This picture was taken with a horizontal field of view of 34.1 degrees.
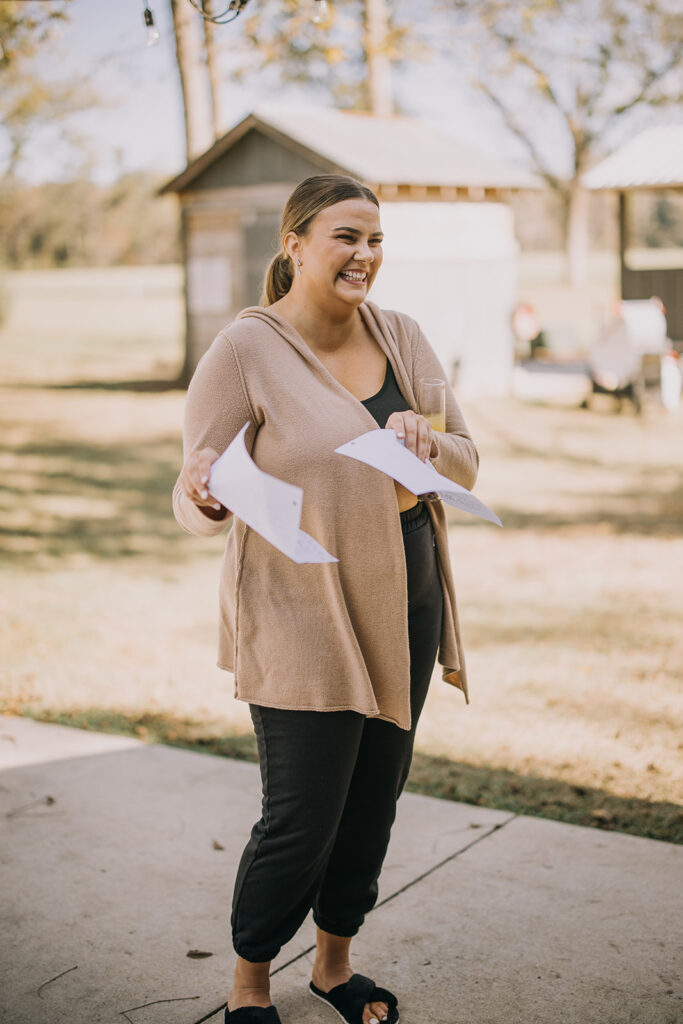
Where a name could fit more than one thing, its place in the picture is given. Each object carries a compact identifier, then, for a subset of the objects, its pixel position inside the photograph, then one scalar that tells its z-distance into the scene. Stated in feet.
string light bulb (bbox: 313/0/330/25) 14.64
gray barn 55.26
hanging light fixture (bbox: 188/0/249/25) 12.83
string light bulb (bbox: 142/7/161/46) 13.42
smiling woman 8.36
